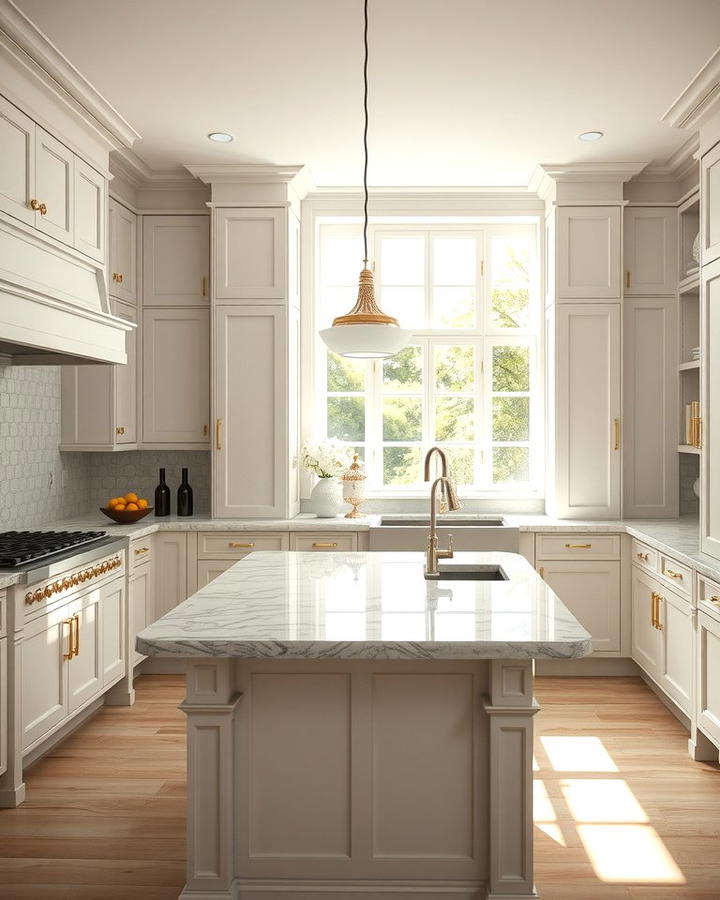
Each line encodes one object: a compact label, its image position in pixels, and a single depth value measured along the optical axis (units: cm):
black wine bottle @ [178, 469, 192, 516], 501
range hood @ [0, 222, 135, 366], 283
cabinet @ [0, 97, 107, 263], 322
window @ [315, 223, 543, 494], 535
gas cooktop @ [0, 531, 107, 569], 318
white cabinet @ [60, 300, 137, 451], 468
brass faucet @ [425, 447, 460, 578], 268
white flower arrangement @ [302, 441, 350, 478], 500
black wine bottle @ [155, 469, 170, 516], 500
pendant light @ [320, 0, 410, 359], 261
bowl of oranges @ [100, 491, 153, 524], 449
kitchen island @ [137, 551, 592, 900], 229
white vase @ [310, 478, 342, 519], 490
